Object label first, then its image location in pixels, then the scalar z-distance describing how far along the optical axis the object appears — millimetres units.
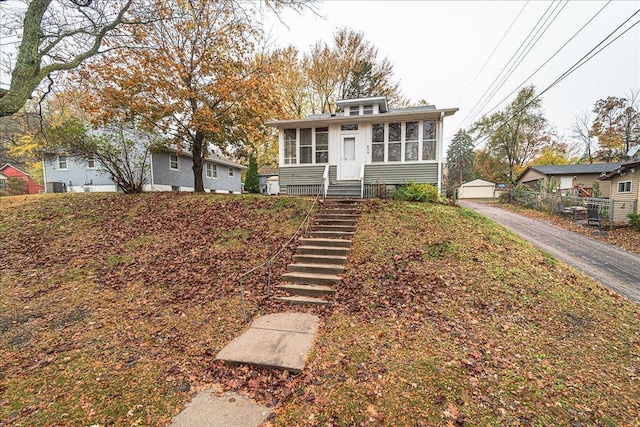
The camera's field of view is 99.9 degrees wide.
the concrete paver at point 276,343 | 3658
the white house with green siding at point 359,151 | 11766
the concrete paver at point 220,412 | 2713
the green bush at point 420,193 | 10602
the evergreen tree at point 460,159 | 48375
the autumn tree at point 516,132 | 30062
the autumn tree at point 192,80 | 11023
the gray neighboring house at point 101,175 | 17516
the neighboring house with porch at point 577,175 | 23375
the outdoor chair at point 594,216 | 13125
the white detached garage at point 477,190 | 34062
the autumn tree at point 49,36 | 5621
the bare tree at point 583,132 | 31703
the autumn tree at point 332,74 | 21953
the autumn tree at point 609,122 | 27328
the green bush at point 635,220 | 12155
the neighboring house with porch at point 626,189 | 13602
